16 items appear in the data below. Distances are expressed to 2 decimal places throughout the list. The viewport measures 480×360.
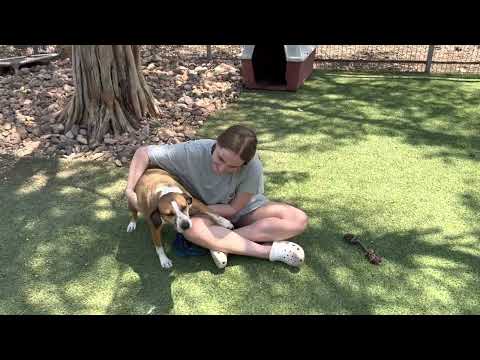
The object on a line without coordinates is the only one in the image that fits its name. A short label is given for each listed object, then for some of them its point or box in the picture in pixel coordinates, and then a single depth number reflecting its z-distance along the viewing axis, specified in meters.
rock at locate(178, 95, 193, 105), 5.49
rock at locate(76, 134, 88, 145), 4.52
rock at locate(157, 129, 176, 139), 4.62
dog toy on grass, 2.91
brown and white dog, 2.47
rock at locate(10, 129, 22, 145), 4.53
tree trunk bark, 4.41
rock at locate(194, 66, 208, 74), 6.52
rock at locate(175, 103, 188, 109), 5.35
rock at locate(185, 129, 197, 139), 4.73
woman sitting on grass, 2.84
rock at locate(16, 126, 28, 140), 4.59
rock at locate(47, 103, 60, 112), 4.98
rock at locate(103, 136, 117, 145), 4.48
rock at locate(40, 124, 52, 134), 4.66
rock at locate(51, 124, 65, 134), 4.64
